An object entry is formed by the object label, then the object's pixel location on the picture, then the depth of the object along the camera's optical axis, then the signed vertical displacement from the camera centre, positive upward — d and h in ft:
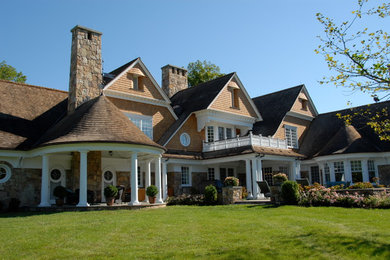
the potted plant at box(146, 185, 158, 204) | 63.67 -0.69
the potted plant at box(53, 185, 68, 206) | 60.03 -0.60
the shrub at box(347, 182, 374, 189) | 59.16 -0.56
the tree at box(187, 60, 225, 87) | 149.38 +42.17
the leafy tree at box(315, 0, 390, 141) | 36.94 +11.29
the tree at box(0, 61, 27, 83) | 131.69 +38.81
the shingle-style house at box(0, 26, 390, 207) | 63.57 +9.65
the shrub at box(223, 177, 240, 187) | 67.15 +0.58
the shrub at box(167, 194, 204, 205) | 67.52 -2.25
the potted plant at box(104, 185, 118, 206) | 60.03 -0.79
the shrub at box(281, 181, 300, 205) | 55.62 -1.11
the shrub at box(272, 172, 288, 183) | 61.67 +0.95
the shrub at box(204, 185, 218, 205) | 65.98 -1.46
